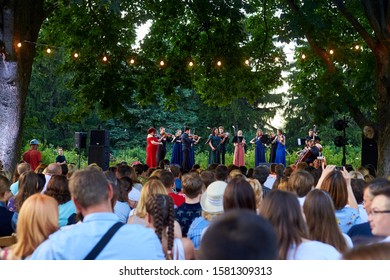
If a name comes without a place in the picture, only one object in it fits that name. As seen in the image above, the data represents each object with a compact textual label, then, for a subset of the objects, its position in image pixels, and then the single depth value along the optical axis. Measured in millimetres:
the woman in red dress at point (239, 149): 27453
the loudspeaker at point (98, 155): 20656
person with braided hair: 4500
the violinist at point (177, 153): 25891
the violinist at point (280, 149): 26652
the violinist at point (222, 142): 26922
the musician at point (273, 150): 27094
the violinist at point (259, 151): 27609
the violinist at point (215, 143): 27172
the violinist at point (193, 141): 25755
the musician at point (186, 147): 25531
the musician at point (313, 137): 24891
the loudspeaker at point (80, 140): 21547
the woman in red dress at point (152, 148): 25031
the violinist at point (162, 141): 25188
